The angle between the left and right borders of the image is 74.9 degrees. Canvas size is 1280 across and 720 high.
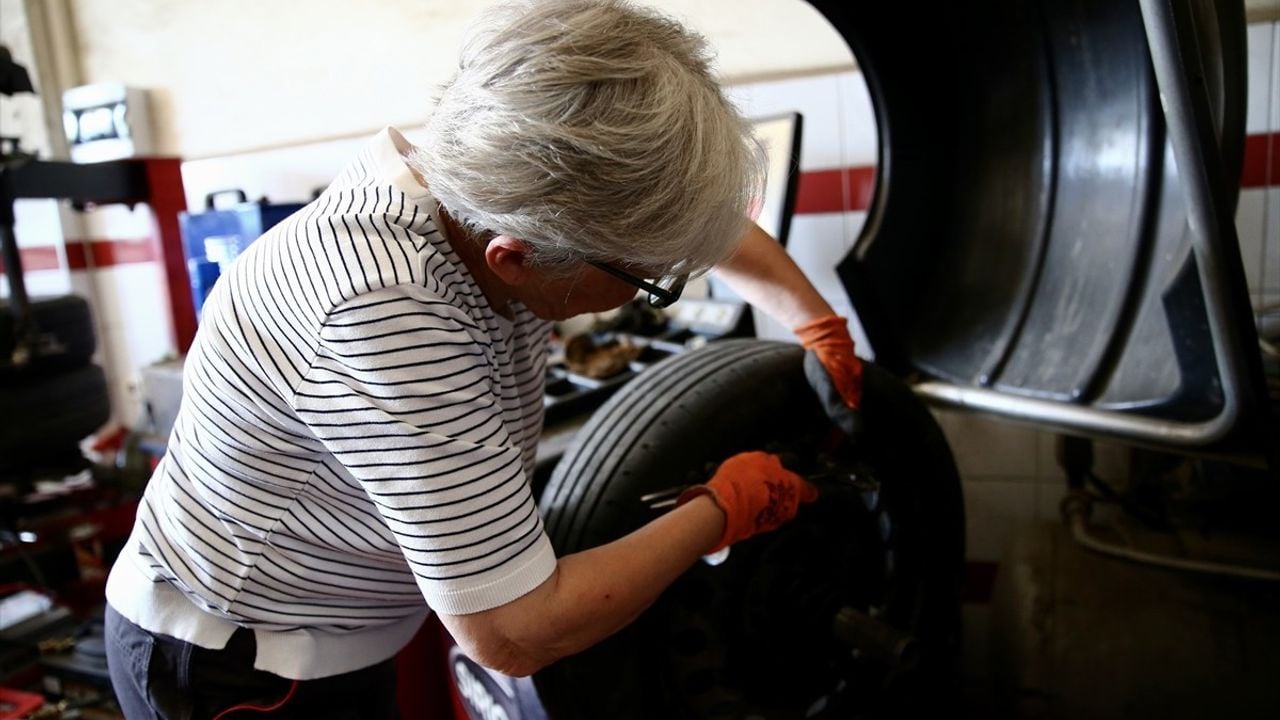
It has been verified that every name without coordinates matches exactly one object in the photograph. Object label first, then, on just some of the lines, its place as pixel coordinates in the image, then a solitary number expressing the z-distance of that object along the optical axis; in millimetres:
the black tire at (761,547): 1054
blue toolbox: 2383
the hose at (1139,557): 1388
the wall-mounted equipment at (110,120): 2947
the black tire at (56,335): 2275
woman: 691
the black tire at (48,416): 2273
